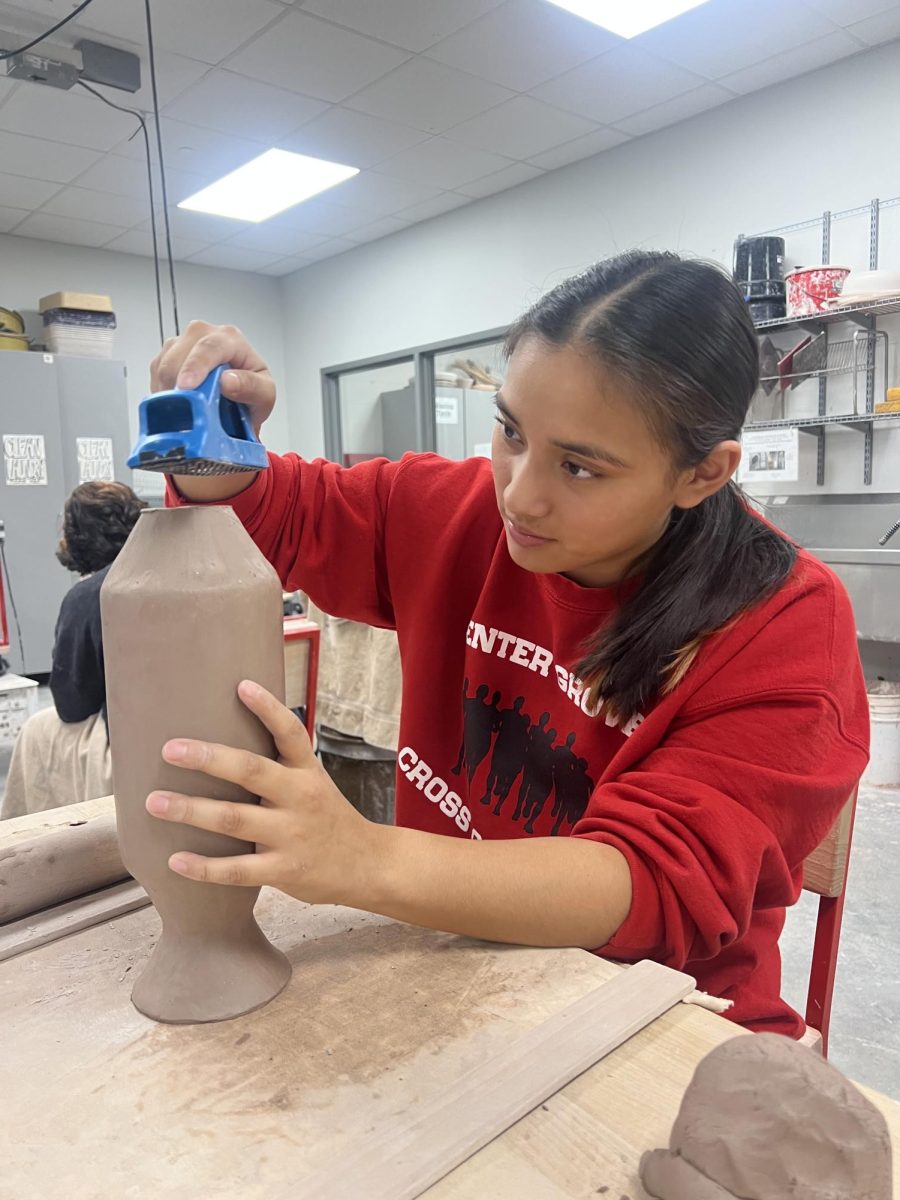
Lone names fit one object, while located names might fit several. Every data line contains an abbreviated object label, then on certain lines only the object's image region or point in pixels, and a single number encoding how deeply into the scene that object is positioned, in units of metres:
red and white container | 3.12
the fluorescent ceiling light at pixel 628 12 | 2.80
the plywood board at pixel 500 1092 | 0.44
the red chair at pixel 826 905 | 0.99
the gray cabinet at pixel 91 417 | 4.75
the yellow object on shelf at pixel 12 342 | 4.57
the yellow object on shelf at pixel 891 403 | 3.01
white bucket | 3.00
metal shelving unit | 3.09
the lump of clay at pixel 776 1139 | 0.42
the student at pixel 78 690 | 1.94
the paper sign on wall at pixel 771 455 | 3.39
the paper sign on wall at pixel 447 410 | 5.21
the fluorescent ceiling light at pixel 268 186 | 4.11
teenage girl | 0.64
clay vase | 0.59
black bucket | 3.34
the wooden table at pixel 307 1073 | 0.46
